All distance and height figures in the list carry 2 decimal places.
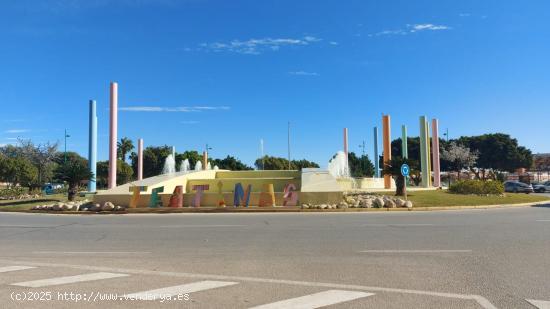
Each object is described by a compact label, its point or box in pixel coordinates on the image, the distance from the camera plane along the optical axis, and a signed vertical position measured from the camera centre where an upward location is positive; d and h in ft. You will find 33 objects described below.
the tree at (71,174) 93.81 +3.59
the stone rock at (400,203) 74.95 -2.68
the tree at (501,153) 300.20 +21.45
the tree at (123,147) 307.58 +29.57
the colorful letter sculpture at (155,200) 80.18 -1.73
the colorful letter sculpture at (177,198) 78.84 -1.40
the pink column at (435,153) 146.92 +10.96
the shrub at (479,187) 96.17 -0.35
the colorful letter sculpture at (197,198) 79.10 -1.46
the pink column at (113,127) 116.67 +16.46
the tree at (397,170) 86.28 +3.32
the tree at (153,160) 270.05 +17.90
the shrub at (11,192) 114.21 +0.04
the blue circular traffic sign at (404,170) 83.38 +3.06
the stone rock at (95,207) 79.87 -2.80
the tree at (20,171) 169.07 +8.18
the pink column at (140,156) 176.59 +13.63
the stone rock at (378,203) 75.44 -2.65
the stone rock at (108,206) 79.56 -2.66
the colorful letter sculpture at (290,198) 77.25 -1.65
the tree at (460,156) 232.73 +15.64
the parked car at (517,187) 141.08 -0.65
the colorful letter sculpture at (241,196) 77.66 -1.20
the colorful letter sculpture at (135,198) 80.84 -1.33
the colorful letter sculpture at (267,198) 77.20 -1.58
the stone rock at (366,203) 75.70 -2.64
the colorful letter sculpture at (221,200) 78.59 -1.86
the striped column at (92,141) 120.37 +13.20
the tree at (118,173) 237.25 +9.79
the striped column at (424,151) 142.61 +11.24
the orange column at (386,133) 124.36 +14.89
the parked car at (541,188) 155.33 -1.12
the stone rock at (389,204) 75.09 -2.82
